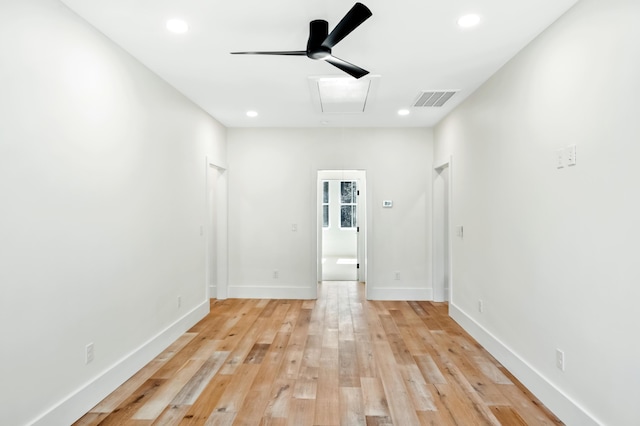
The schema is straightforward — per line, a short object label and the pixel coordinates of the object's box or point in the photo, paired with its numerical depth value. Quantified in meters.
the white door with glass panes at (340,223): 9.86
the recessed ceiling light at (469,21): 2.39
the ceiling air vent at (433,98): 3.91
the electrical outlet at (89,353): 2.45
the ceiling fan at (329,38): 1.98
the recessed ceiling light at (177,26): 2.45
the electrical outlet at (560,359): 2.38
